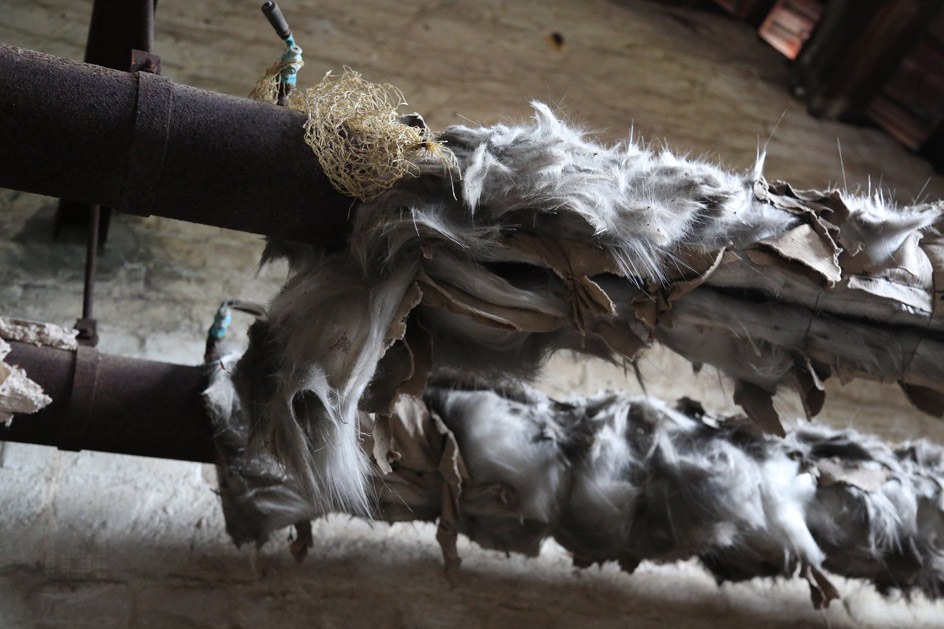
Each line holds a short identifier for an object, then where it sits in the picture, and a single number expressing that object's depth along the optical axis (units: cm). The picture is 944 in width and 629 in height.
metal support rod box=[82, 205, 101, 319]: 147
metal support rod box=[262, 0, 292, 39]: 111
